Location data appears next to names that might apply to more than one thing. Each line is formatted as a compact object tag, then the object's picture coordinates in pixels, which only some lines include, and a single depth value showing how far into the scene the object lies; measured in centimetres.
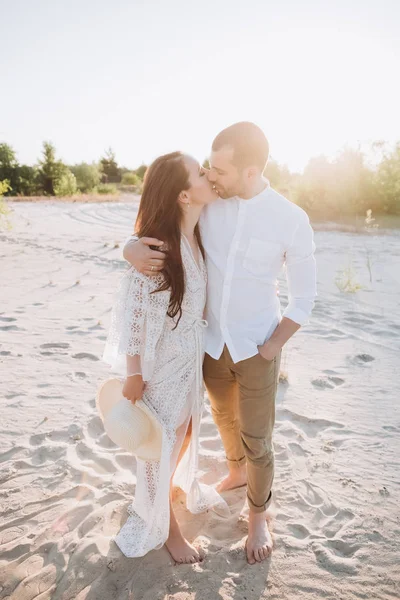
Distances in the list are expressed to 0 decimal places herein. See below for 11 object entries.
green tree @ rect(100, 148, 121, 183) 4394
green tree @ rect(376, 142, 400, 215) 1207
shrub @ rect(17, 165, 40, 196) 3103
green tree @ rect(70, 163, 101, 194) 3664
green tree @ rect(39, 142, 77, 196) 3134
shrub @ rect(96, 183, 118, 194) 3027
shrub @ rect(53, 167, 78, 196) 2892
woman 212
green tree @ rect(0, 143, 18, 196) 3123
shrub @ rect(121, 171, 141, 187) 3784
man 212
